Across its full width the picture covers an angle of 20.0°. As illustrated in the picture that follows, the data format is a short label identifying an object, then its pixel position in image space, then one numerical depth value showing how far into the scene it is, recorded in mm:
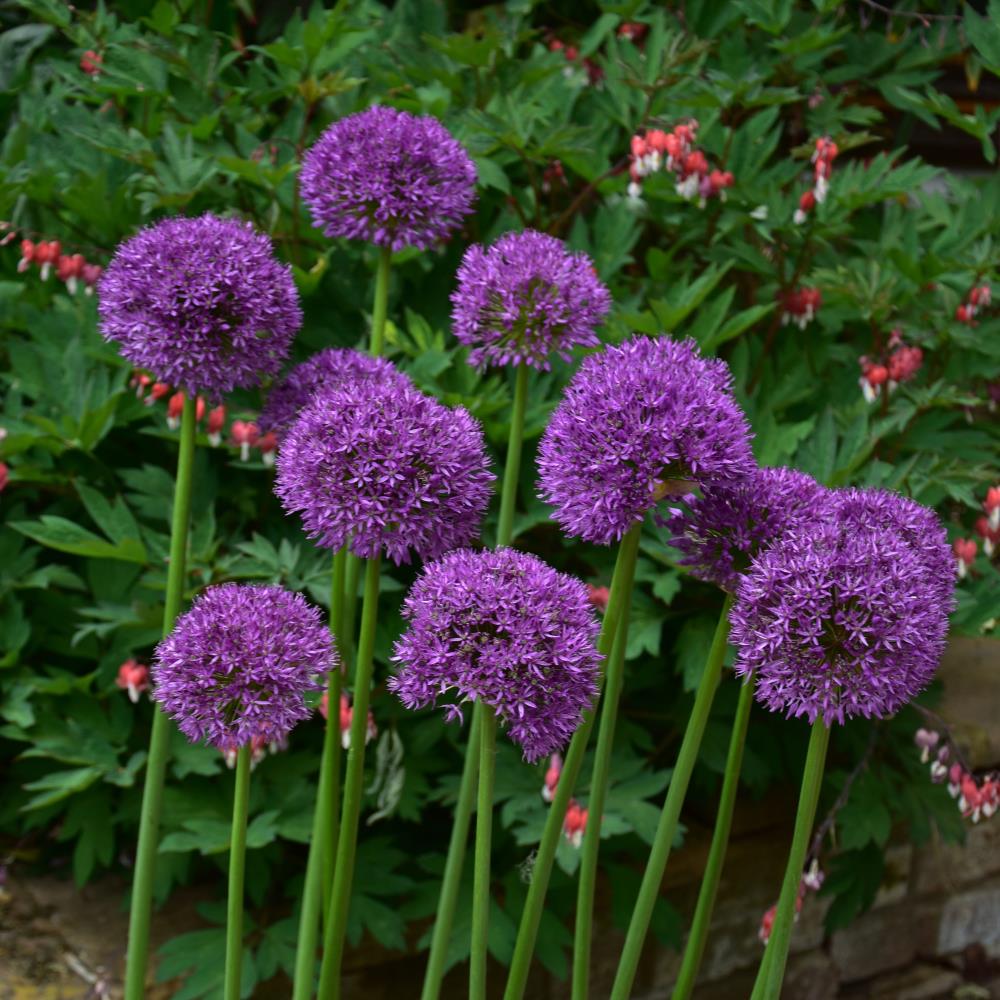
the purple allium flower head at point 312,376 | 1236
